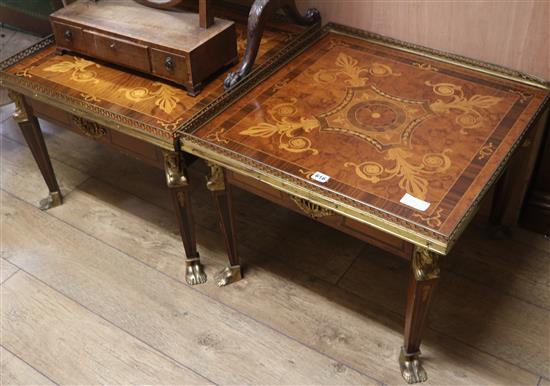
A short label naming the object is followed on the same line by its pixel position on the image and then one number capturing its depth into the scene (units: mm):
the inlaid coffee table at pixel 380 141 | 1174
